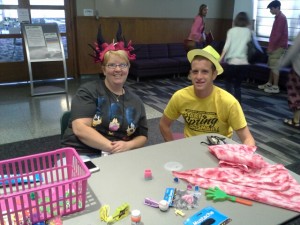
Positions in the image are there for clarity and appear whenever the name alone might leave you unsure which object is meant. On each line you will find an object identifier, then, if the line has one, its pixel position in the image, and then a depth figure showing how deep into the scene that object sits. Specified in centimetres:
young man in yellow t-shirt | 166
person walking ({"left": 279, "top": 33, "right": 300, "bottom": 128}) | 359
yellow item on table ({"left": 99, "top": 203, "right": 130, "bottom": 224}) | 90
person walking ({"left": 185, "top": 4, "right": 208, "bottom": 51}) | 600
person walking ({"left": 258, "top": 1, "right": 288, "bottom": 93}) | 506
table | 93
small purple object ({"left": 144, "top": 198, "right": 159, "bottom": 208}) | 97
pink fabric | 104
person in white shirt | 395
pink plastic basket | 86
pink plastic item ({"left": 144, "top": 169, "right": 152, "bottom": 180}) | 113
